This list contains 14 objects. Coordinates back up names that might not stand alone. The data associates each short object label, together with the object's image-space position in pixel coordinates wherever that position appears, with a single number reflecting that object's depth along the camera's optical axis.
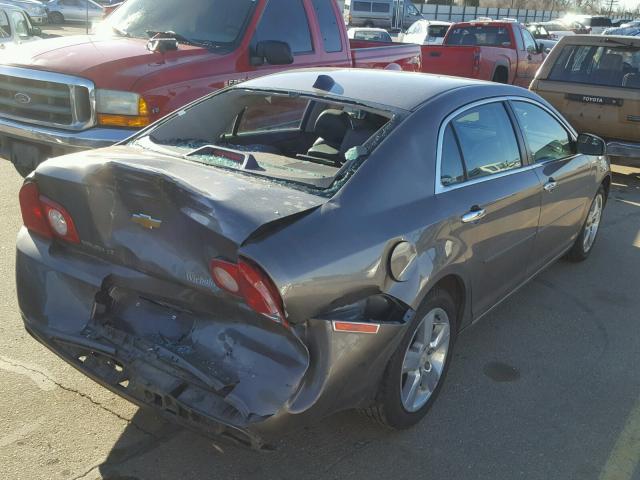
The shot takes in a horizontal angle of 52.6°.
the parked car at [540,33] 25.94
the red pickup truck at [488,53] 13.33
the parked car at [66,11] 31.59
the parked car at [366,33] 20.37
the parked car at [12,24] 10.95
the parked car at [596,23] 38.41
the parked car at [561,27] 35.00
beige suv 8.09
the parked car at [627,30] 29.50
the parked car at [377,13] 32.81
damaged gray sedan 2.46
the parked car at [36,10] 27.80
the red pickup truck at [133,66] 5.28
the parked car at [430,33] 21.70
